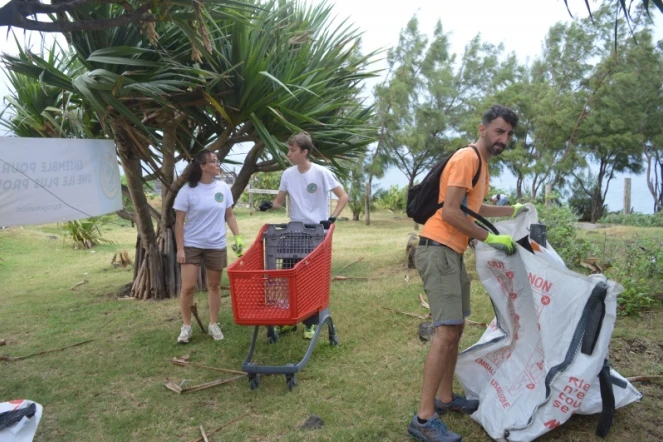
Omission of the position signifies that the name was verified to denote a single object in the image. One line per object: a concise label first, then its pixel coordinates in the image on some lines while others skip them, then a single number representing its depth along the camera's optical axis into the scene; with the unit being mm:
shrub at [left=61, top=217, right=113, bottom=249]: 12570
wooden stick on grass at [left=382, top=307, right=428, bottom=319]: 5288
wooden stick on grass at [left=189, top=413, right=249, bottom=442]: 3342
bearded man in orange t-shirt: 2879
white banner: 3936
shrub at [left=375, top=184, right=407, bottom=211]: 22172
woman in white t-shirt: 4809
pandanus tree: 5223
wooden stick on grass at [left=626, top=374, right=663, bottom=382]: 3629
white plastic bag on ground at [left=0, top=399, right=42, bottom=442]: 2576
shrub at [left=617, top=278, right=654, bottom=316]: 4758
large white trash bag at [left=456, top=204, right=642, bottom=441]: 2779
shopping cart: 3826
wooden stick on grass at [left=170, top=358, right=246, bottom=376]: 4348
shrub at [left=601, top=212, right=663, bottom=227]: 15047
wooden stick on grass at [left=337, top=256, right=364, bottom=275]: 8512
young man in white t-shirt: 4789
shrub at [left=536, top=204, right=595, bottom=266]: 5820
